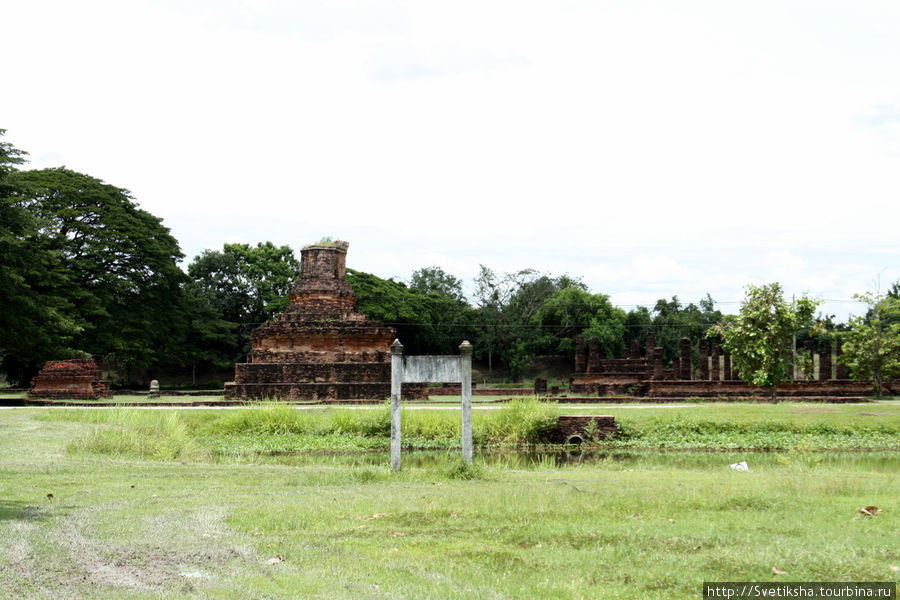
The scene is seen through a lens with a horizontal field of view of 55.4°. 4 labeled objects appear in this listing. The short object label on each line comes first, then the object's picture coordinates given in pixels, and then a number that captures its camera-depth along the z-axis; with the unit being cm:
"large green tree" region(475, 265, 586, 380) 6234
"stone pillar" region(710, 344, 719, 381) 4859
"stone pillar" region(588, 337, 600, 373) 4447
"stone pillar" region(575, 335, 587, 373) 4761
